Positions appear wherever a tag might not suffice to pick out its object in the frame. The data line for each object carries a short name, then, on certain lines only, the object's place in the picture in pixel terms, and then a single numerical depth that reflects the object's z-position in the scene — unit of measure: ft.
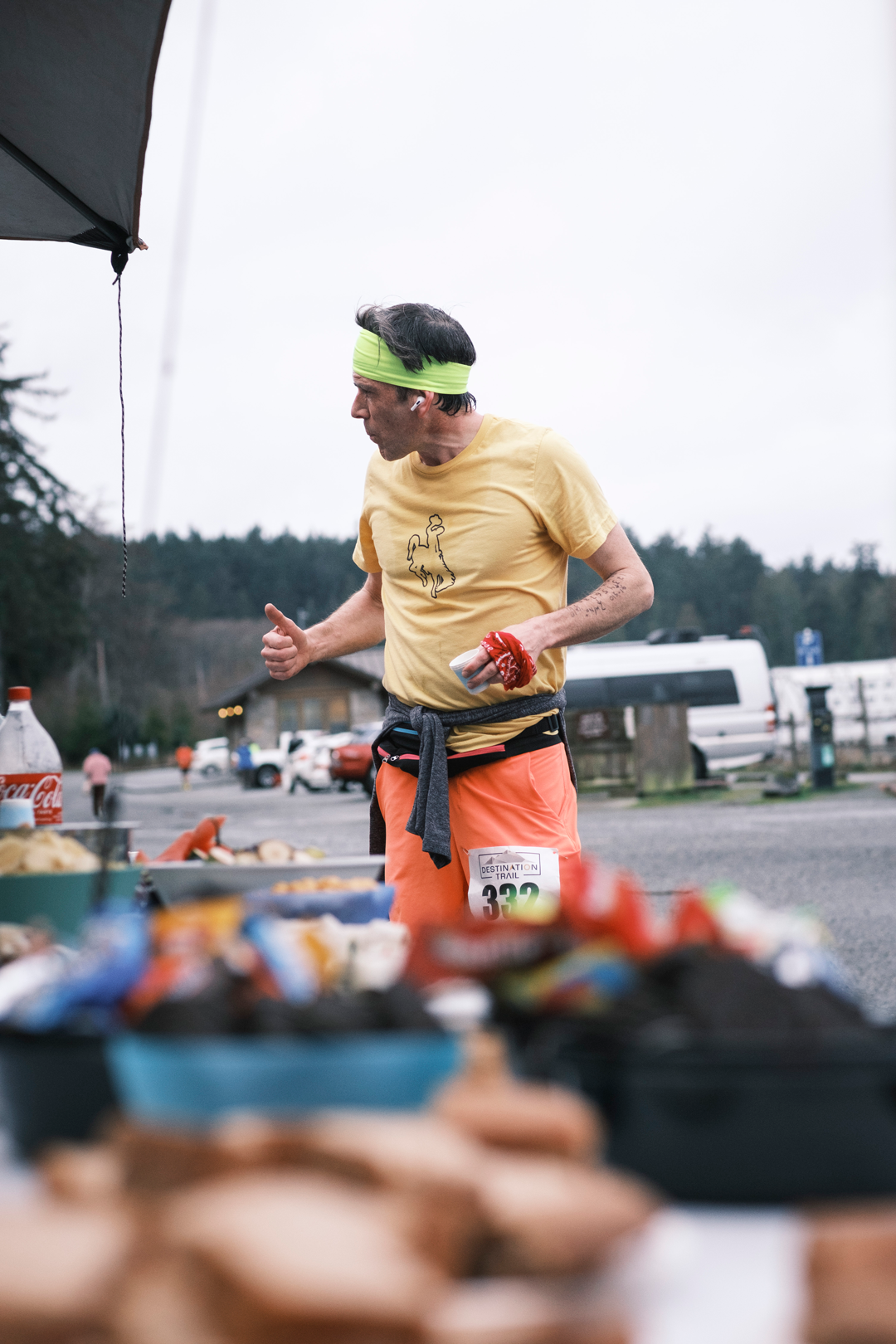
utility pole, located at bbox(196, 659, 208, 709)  255.50
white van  77.61
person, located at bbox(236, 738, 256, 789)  113.91
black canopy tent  7.50
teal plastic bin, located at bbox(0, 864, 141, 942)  4.70
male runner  7.50
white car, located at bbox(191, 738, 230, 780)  159.94
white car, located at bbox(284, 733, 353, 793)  96.37
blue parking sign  69.72
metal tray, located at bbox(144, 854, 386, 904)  6.00
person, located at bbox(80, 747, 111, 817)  64.85
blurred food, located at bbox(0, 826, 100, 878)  4.89
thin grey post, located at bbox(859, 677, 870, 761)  78.39
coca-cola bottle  6.92
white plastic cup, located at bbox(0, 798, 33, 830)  6.20
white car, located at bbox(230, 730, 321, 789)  117.50
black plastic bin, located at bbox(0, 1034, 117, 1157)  2.64
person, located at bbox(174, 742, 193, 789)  127.65
